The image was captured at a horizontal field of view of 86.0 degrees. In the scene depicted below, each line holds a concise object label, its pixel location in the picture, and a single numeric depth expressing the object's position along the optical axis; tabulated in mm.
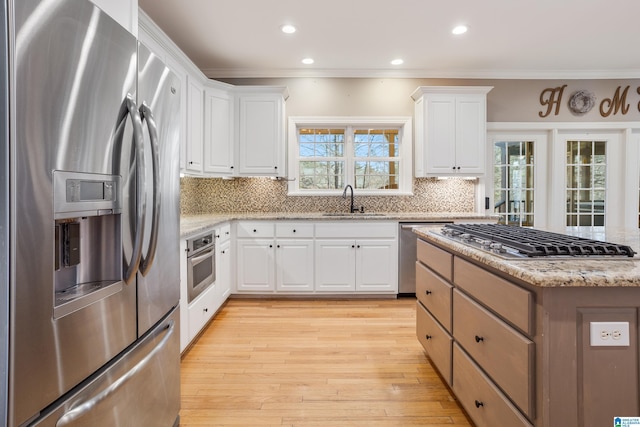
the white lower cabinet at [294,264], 3686
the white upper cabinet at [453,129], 3973
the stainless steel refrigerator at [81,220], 745
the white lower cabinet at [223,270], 3176
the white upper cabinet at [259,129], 3916
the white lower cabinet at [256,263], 3676
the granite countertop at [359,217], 3639
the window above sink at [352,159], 4355
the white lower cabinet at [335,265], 3693
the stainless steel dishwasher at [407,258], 3717
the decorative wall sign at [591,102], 4285
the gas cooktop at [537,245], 1263
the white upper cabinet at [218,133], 3627
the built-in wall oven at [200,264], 2465
